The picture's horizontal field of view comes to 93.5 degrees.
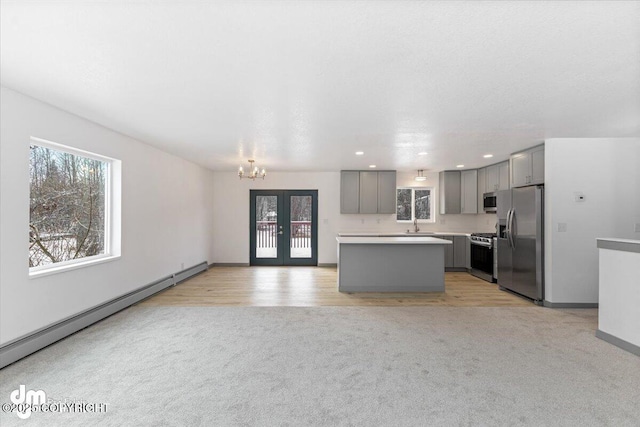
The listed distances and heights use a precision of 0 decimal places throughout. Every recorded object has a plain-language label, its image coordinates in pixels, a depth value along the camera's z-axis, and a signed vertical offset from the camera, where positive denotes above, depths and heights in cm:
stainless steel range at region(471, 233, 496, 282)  616 -90
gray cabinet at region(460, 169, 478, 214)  725 +55
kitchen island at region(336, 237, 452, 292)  538 -97
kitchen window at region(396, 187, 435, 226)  802 +26
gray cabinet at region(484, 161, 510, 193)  610 +78
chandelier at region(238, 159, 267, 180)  570 +84
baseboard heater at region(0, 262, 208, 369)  273 -125
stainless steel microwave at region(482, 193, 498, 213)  644 +26
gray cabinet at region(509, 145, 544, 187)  469 +78
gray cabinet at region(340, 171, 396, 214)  763 +60
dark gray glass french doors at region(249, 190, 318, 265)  790 -36
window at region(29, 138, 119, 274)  315 +8
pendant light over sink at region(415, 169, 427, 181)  760 +94
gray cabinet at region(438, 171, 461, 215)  752 +57
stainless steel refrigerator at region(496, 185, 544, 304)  460 -44
